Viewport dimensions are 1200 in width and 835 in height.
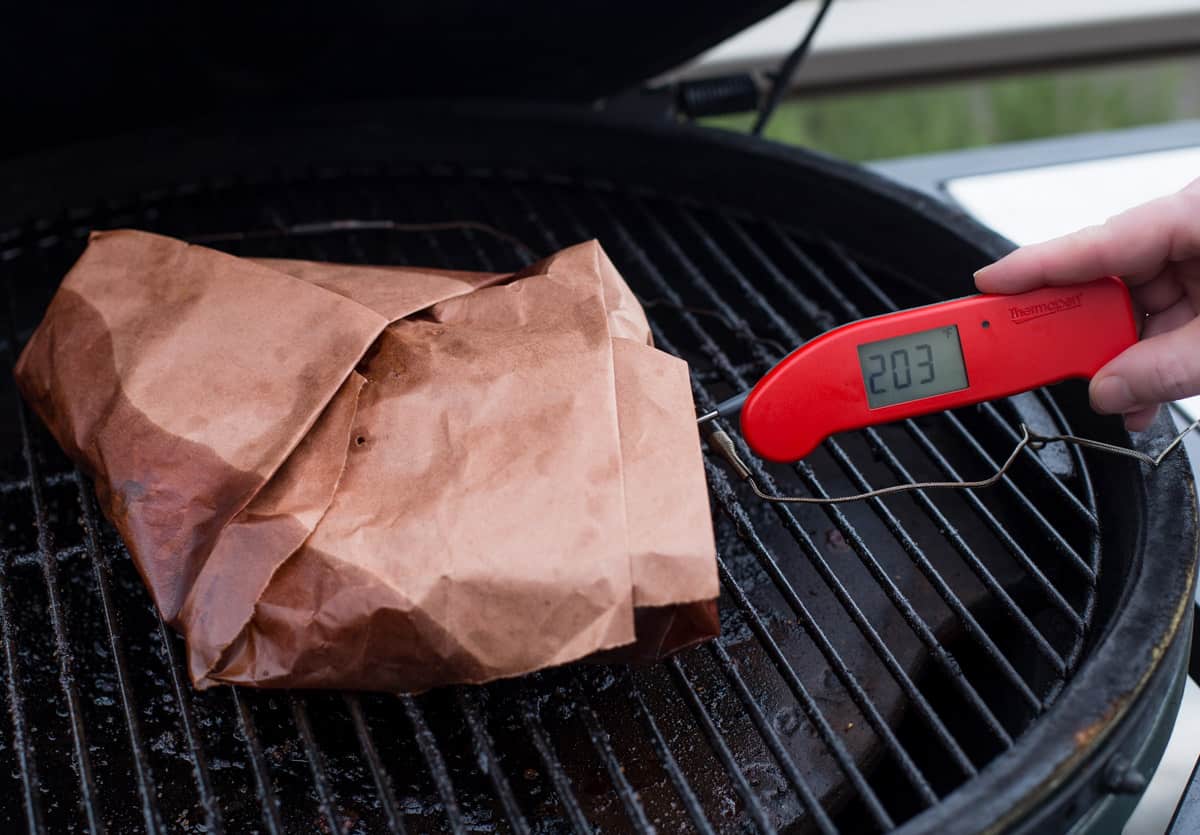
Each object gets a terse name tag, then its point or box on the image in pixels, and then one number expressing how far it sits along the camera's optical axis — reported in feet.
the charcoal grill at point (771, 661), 2.33
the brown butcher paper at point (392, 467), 2.20
